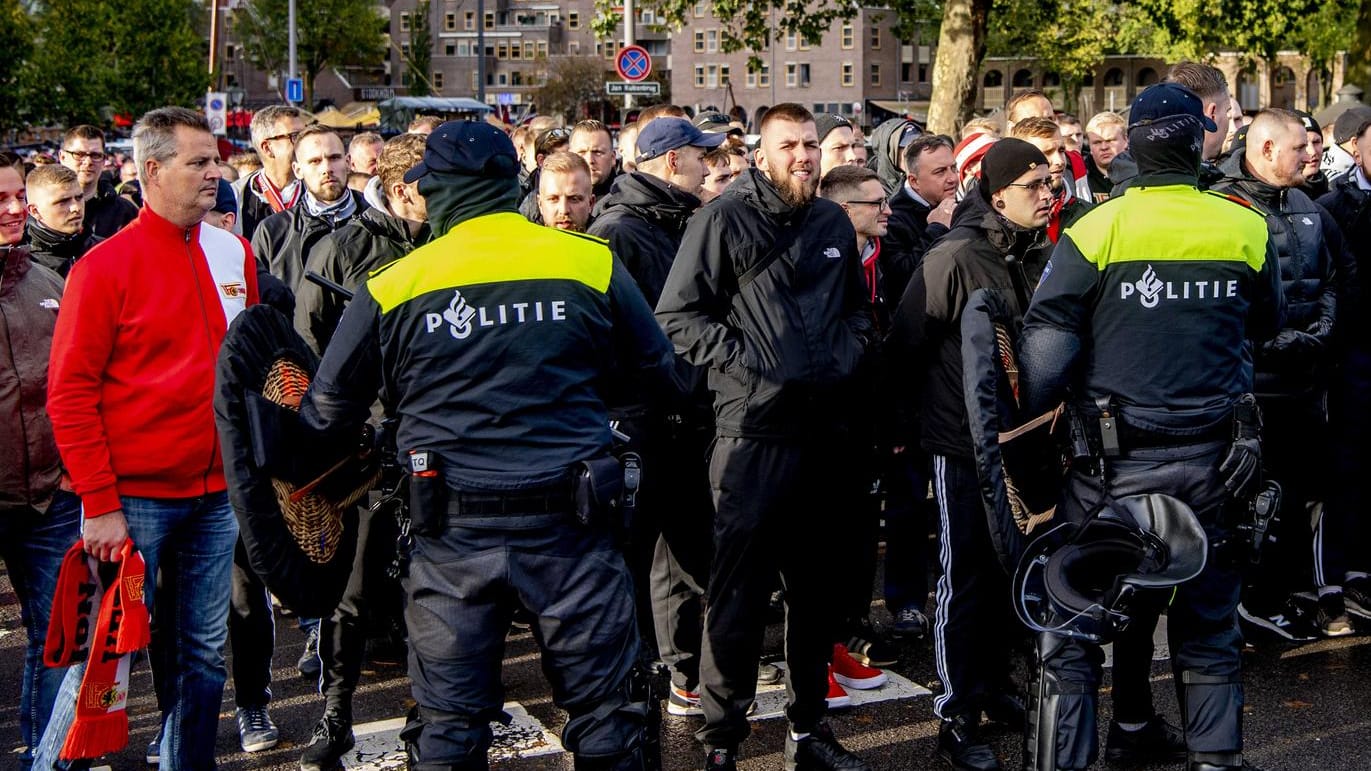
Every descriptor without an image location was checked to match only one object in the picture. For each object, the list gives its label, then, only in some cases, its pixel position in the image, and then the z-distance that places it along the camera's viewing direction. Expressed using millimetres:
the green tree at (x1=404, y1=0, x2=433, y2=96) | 114000
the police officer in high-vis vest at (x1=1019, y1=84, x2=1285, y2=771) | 4637
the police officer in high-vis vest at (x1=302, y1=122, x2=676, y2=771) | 3914
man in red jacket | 4461
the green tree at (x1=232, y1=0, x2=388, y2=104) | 94312
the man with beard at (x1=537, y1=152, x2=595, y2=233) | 5980
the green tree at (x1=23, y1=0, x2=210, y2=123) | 55000
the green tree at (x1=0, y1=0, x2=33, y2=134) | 45094
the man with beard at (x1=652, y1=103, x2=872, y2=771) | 5137
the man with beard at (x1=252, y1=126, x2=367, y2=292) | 7188
